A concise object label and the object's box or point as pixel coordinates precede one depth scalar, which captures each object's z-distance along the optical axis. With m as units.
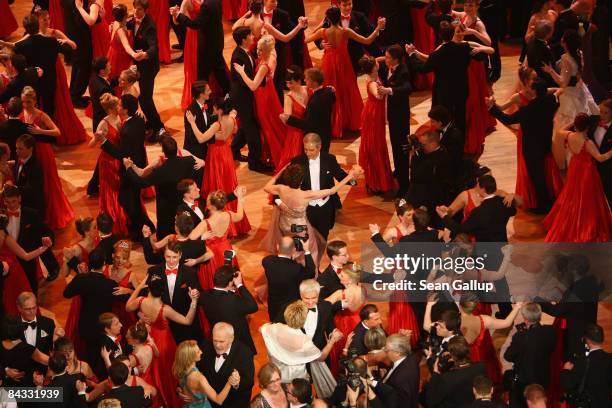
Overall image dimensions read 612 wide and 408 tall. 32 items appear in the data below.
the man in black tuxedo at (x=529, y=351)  12.62
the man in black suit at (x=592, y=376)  12.11
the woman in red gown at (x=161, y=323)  13.34
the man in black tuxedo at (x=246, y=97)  18.94
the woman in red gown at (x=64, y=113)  20.70
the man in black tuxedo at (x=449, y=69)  18.53
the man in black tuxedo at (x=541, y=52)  19.28
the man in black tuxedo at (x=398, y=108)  17.78
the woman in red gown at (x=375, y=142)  18.13
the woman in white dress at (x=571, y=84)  18.97
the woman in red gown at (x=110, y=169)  16.78
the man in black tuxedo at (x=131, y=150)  16.76
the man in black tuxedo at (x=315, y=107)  17.45
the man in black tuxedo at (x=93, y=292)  13.71
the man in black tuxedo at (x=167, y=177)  15.87
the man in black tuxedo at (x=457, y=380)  12.03
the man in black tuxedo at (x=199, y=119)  17.09
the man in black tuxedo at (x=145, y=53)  20.19
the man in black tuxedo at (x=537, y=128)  17.51
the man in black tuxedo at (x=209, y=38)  20.64
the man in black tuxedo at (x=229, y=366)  12.29
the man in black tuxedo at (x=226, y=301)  13.16
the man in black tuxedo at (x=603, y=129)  16.23
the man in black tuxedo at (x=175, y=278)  13.60
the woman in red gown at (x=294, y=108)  17.63
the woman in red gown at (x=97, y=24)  22.00
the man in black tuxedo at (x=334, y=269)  13.66
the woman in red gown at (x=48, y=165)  17.41
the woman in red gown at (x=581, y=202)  16.42
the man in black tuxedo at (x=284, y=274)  13.90
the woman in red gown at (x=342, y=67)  20.31
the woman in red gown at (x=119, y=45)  20.25
